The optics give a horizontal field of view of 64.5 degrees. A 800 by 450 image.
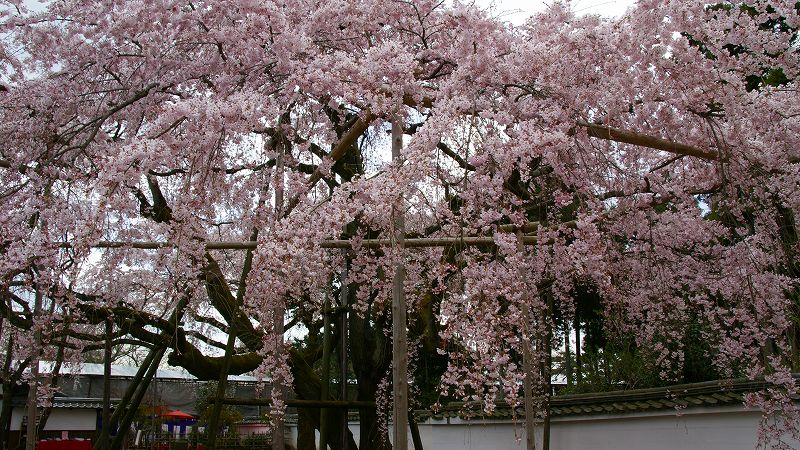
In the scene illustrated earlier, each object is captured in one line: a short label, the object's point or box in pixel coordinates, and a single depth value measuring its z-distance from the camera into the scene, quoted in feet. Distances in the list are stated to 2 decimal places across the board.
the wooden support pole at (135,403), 22.02
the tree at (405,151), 12.11
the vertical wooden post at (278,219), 12.96
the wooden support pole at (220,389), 19.47
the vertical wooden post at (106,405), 22.24
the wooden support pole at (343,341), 22.75
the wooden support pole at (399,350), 12.23
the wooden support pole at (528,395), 20.52
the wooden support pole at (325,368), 22.57
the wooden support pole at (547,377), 28.76
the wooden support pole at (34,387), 17.84
